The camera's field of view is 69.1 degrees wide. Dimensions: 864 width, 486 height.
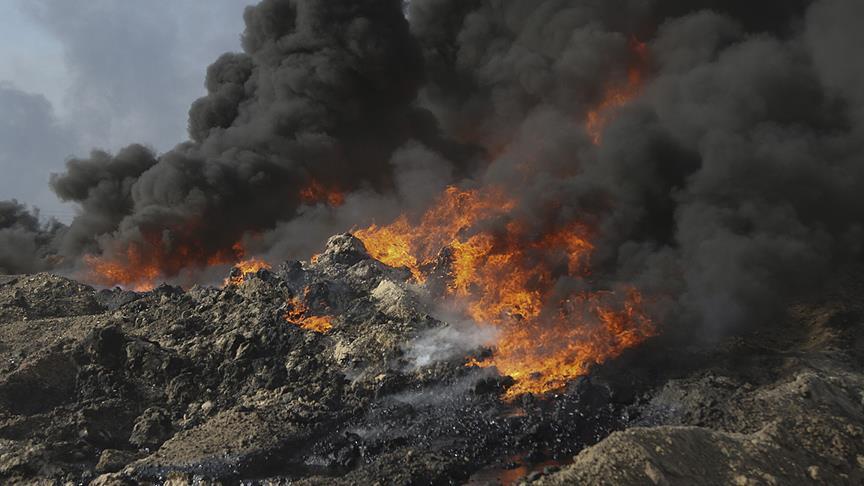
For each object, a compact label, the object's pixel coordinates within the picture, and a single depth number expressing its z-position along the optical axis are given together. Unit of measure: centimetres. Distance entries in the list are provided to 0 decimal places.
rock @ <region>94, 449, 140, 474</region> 1911
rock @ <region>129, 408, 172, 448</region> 2088
